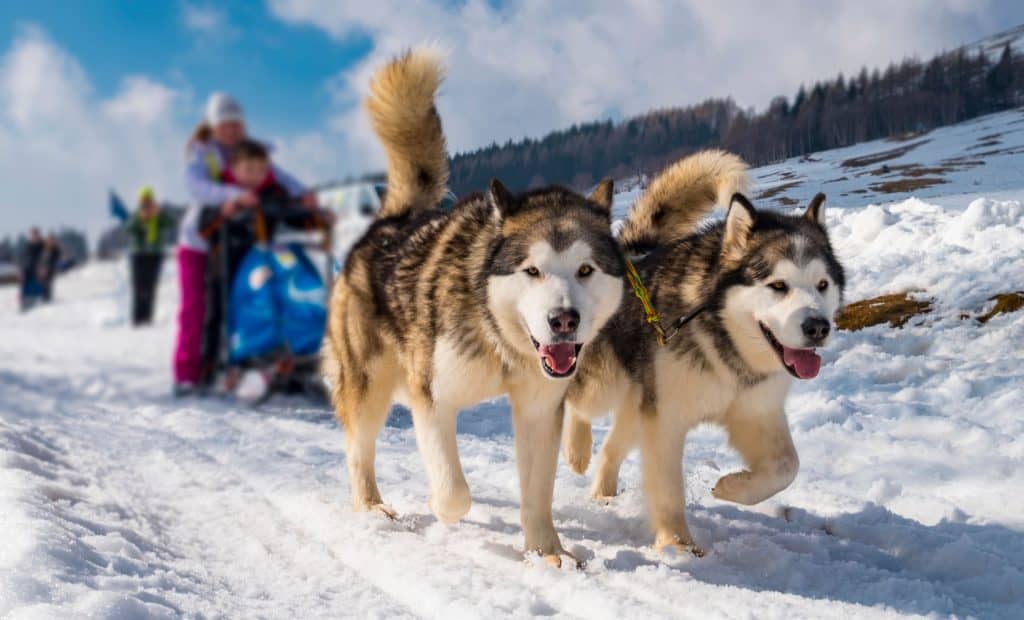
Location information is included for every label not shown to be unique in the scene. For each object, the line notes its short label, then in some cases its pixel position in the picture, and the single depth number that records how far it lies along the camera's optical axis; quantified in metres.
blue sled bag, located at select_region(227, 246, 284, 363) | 5.55
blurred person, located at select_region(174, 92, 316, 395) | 4.88
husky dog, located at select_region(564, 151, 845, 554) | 2.93
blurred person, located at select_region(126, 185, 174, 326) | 5.57
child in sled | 5.56
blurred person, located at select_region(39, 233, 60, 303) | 8.64
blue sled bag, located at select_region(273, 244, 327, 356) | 5.57
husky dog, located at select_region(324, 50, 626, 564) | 2.80
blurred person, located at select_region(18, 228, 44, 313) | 8.91
